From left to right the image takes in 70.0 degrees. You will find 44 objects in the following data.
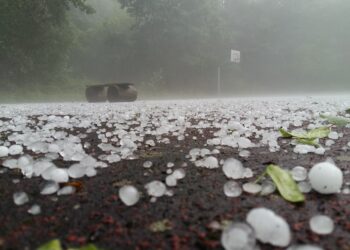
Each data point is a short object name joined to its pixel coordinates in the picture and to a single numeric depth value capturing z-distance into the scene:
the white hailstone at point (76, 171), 0.22
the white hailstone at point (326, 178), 0.19
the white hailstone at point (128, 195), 0.18
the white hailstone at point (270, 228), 0.14
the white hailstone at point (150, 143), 0.36
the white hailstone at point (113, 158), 0.28
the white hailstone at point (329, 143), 0.33
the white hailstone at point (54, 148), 0.30
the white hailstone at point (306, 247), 0.12
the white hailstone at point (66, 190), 0.20
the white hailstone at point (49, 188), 0.20
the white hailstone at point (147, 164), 0.26
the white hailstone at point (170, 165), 0.26
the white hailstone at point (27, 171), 0.23
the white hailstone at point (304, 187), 0.20
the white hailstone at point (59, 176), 0.21
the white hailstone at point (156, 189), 0.19
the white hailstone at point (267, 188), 0.20
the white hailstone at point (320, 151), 0.29
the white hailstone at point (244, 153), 0.29
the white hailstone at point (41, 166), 0.23
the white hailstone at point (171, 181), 0.21
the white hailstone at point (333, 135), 0.36
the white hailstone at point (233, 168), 0.22
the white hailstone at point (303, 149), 0.30
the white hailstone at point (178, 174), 0.22
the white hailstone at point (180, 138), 0.39
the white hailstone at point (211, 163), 0.25
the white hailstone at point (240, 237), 0.13
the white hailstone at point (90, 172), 0.24
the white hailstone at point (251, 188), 0.20
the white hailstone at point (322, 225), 0.15
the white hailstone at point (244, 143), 0.33
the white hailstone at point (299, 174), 0.21
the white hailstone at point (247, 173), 0.23
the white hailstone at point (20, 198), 0.19
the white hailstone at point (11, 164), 0.25
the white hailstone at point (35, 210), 0.17
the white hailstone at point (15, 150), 0.31
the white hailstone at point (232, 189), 0.19
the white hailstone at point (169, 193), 0.20
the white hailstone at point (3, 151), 0.30
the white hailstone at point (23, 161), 0.24
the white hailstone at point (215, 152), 0.30
